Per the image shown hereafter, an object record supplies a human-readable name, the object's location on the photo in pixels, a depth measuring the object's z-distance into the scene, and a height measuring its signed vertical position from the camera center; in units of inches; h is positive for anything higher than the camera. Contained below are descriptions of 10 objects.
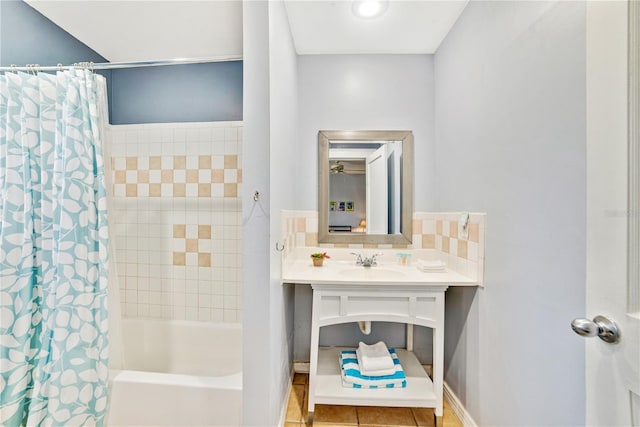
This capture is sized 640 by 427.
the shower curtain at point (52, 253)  44.3 -7.6
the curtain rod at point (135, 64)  47.4 +28.1
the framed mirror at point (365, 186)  78.5 +7.1
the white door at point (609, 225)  22.3 -1.3
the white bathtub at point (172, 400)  49.4 -35.5
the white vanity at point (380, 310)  56.4 -21.7
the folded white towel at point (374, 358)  60.6 -34.9
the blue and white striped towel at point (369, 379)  58.9 -37.7
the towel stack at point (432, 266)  64.3 -13.7
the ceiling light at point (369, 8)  59.0 +45.7
